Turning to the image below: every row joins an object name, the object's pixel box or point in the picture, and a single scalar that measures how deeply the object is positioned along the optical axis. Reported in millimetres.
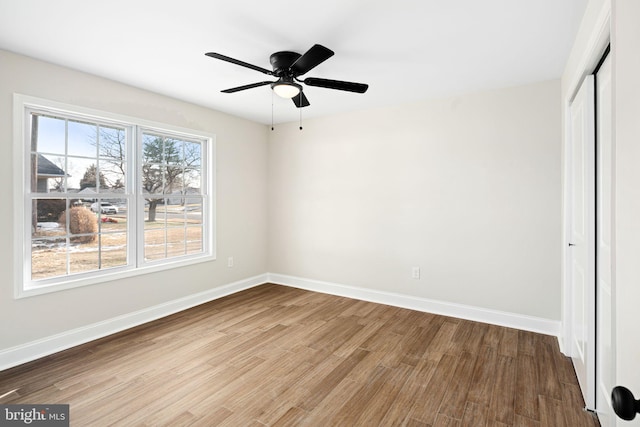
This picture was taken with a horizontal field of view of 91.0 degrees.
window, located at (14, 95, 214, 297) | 2816
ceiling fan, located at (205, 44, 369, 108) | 2453
